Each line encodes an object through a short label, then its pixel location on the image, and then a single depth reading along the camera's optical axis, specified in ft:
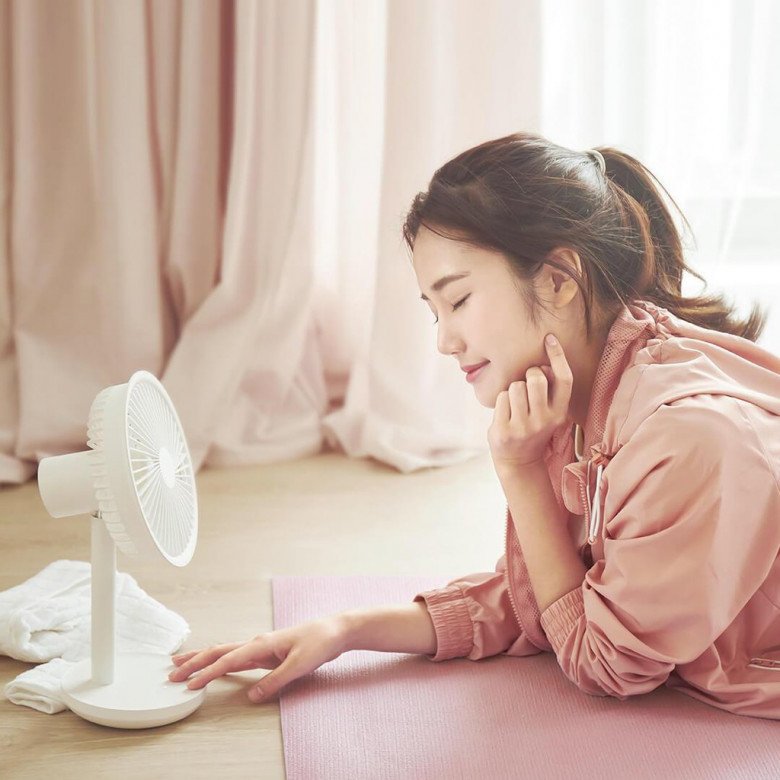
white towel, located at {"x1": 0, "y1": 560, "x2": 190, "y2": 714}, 5.23
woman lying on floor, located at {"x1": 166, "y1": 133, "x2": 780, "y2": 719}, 4.53
